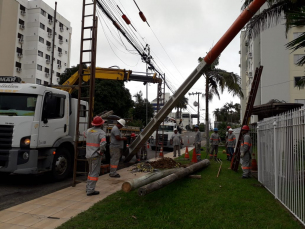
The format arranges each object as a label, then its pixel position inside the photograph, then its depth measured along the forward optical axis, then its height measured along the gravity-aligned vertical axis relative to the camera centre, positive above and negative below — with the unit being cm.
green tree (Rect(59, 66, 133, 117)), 2863 +370
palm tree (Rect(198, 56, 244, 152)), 1570 +297
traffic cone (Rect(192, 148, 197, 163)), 1184 -140
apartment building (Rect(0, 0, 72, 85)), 3719 +1407
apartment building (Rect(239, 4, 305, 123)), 2888 +721
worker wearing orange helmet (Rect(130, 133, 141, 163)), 1232 -148
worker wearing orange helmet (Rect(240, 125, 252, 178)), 822 -81
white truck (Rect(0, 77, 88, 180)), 670 -14
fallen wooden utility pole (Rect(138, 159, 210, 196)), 491 -126
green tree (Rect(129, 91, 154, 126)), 4750 +309
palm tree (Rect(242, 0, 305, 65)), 927 +440
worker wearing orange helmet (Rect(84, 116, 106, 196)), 607 -62
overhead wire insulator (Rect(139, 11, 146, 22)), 1088 +485
